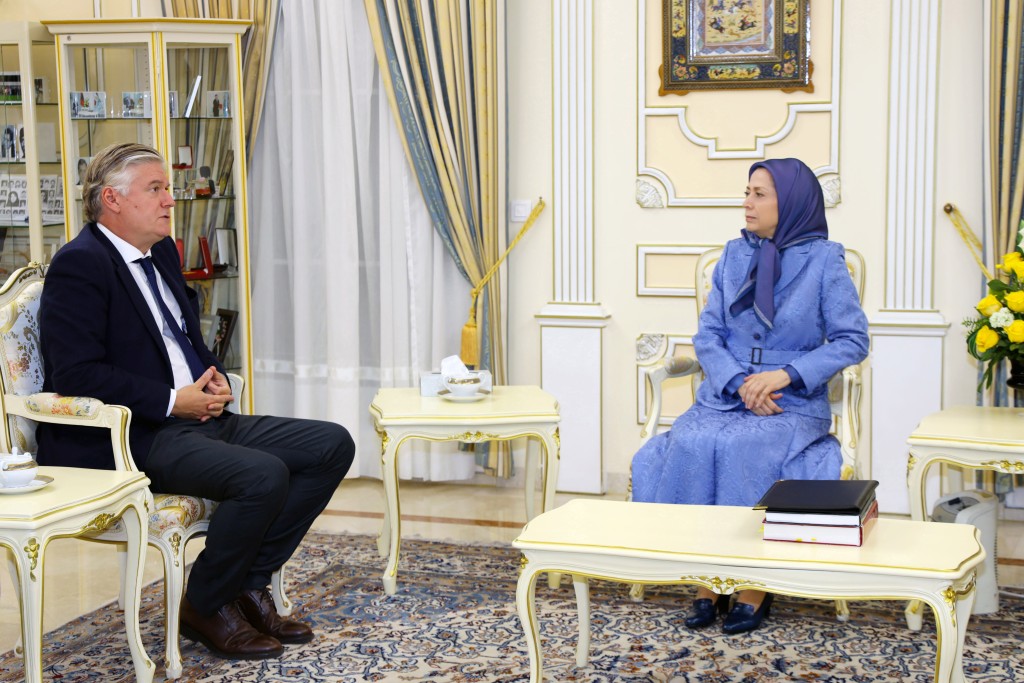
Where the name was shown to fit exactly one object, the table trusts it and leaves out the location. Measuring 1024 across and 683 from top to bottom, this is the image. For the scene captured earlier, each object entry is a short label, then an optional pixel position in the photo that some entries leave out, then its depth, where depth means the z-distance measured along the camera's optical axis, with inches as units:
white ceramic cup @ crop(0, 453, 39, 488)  105.3
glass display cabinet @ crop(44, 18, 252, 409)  187.8
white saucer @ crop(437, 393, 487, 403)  149.4
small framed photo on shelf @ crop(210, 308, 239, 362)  199.3
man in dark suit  118.6
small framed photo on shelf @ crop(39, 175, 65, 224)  193.8
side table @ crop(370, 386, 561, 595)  140.6
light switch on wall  193.5
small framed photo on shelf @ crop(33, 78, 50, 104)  192.7
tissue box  154.1
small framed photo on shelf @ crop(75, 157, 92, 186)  192.2
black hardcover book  95.0
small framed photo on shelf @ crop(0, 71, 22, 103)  190.1
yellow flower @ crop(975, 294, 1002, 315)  139.9
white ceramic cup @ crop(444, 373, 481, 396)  149.3
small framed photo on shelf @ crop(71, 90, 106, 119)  190.2
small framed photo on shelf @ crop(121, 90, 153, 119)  189.0
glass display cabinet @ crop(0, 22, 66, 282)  189.0
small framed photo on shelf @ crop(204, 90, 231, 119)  193.0
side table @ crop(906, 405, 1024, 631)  125.4
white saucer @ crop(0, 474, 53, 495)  105.5
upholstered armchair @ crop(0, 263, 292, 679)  116.3
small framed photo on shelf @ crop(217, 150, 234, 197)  196.1
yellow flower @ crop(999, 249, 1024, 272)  137.6
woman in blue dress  132.0
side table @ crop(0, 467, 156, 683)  99.3
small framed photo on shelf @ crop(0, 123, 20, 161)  191.2
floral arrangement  135.7
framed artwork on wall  175.3
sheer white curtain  197.3
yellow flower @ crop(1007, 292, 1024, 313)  134.9
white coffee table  88.8
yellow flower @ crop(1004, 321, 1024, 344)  134.9
